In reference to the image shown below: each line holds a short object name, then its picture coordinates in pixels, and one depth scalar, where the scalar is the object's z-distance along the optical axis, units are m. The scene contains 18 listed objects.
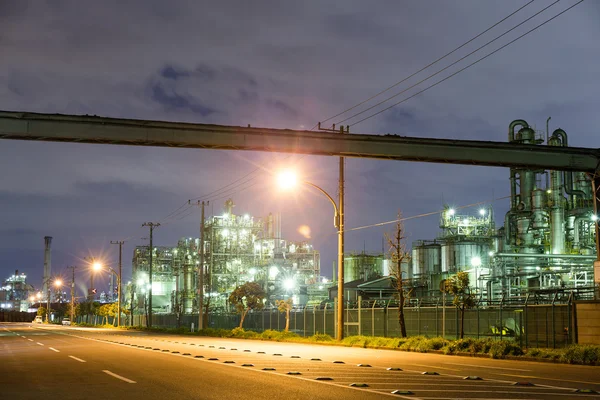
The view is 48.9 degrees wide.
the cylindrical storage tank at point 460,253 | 67.19
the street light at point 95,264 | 89.16
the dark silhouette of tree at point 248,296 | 56.66
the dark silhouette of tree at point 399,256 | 33.69
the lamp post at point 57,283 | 134.15
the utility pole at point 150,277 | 66.97
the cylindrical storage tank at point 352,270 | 93.50
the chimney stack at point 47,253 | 183.62
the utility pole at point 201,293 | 54.81
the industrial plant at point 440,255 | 53.97
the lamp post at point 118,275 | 81.56
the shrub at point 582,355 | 21.44
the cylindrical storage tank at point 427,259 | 71.56
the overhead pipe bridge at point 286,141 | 24.78
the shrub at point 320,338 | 36.88
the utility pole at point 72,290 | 114.50
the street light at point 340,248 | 33.33
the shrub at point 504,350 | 24.46
